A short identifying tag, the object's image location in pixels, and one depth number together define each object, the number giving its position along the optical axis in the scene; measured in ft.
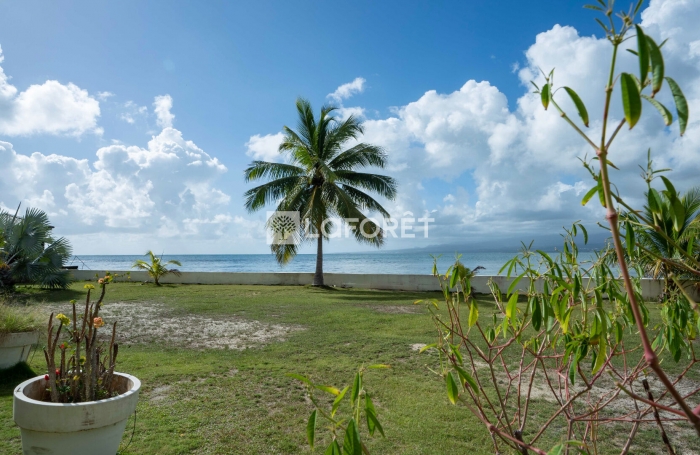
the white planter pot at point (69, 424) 8.02
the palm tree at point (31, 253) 37.96
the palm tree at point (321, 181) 51.44
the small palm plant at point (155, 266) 52.70
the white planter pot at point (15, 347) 14.84
